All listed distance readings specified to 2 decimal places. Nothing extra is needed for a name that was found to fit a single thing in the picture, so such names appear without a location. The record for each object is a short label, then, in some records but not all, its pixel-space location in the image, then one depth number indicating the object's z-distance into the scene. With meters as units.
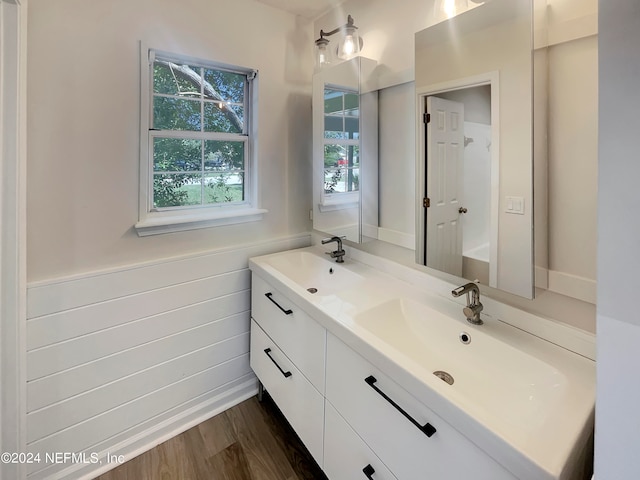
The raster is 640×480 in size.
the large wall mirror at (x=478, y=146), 1.11
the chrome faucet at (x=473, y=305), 1.22
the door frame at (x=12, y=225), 1.20
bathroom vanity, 0.75
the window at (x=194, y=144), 1.71
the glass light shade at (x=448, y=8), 1.28
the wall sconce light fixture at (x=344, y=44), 1.82
